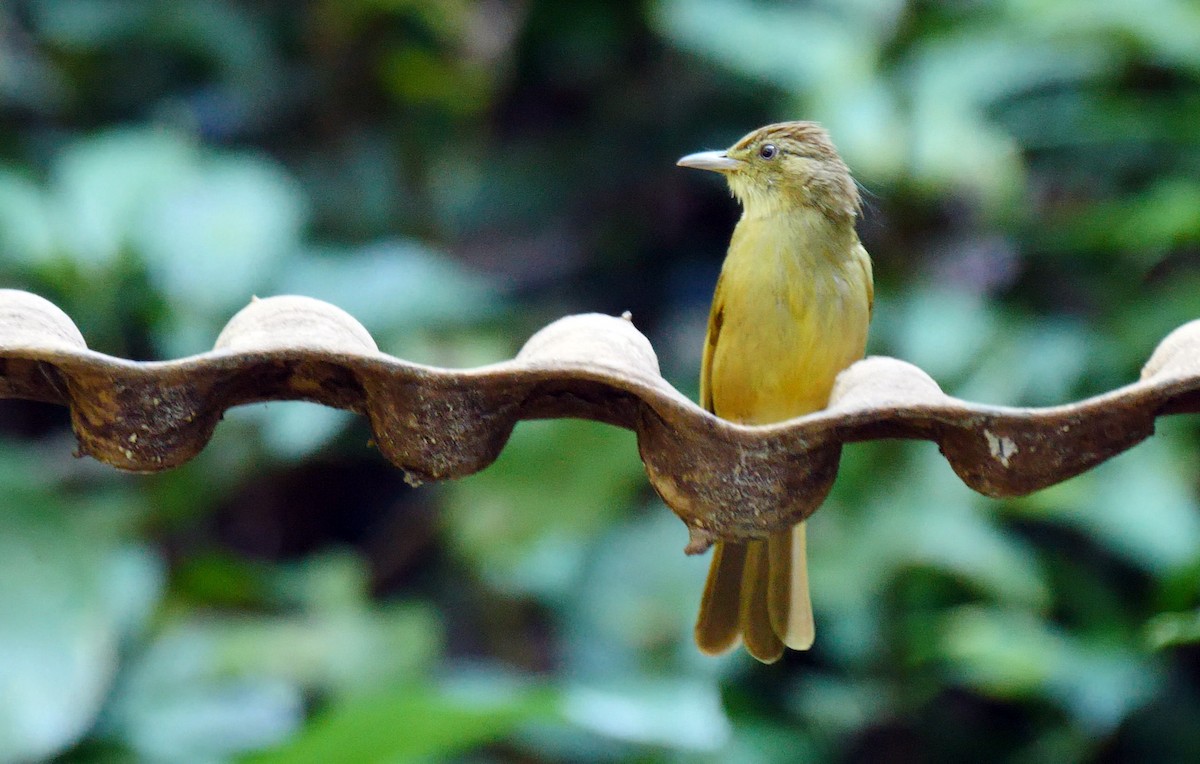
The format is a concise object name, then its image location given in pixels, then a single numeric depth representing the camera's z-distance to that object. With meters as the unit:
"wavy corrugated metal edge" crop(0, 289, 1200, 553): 2.28
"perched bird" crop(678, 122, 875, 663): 3.78
